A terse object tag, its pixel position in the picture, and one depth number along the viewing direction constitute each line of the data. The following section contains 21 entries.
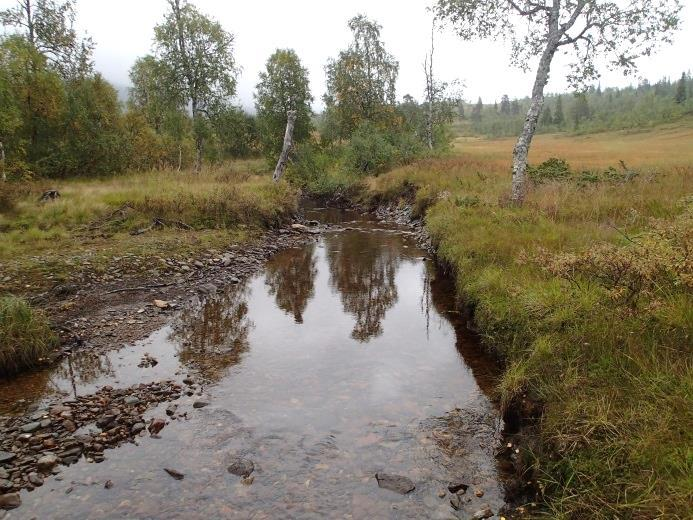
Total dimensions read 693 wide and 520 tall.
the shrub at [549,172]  19.33
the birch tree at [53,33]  22.61
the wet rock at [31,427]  5.18
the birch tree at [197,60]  26.80
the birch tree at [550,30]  13.23
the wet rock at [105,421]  5.37
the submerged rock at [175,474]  4.58
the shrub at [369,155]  30.97
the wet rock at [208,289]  10.65
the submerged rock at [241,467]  4.68
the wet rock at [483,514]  4.08
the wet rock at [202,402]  5.90
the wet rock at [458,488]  4.43
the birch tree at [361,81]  37.88
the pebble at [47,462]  4.61
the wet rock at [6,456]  4.68
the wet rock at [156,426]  5.32
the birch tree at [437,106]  35.75
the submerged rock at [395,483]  4.47
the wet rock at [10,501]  4.11
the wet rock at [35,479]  4.41
